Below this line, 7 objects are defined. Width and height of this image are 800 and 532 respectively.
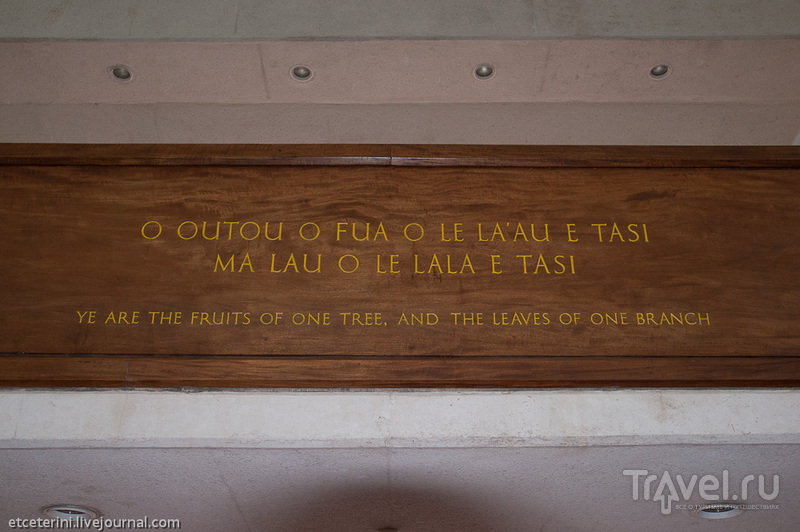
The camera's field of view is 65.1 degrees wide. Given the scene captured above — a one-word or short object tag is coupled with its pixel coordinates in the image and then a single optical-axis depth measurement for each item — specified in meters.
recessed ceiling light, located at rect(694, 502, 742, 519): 2.24
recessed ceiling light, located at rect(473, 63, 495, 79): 3.24
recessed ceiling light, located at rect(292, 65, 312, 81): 3.23
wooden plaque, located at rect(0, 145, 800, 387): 1.93
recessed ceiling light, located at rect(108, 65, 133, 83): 3.22
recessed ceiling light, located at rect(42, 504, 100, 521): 2.22
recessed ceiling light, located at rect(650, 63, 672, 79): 3.24
